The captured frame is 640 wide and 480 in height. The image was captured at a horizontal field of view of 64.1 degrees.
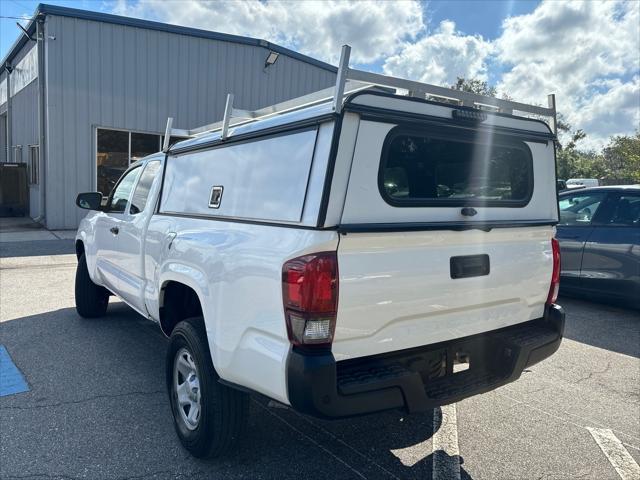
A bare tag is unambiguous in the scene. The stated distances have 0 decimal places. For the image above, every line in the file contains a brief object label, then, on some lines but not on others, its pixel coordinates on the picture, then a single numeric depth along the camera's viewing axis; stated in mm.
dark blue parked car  6250
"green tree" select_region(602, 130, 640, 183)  27891
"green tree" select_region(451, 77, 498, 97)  36178
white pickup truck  2391
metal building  13984
